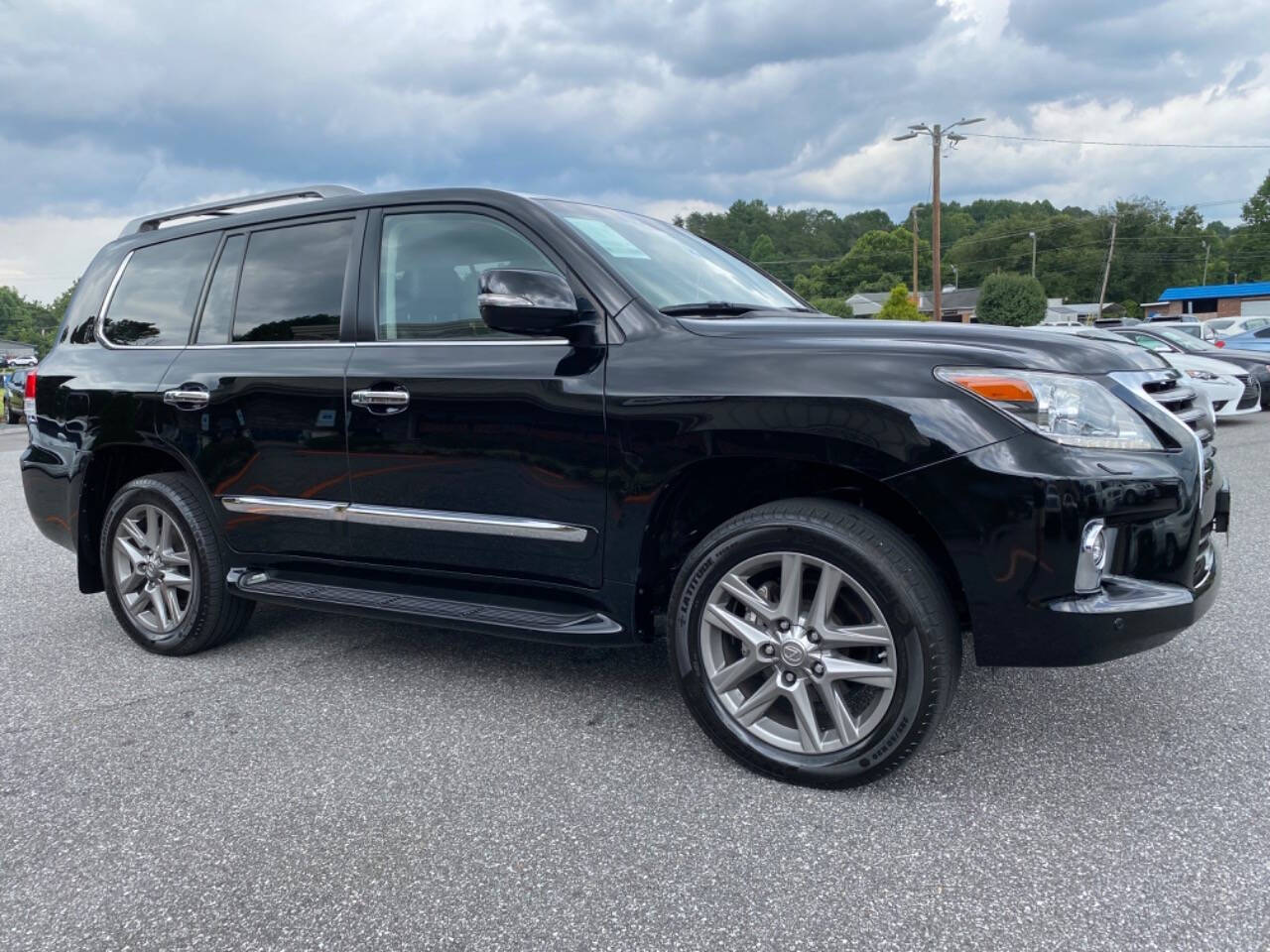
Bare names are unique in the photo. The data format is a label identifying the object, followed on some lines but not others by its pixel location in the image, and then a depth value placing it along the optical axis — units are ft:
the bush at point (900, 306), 98.43
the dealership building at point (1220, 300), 213.87
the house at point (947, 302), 266.88
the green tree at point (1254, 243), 341.82
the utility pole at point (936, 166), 107.55
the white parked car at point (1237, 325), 71.61
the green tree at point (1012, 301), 164.55
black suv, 8.28
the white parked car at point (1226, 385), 36.65
